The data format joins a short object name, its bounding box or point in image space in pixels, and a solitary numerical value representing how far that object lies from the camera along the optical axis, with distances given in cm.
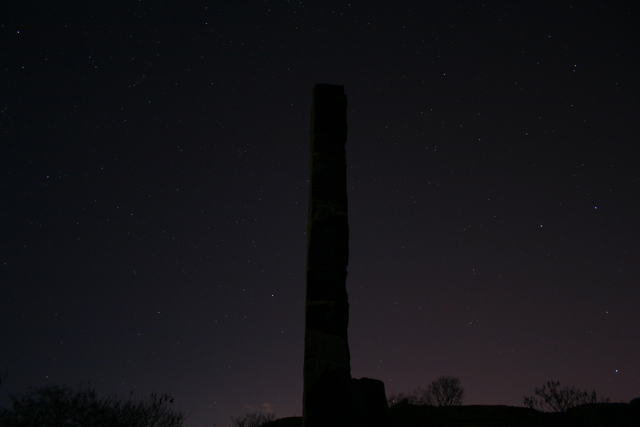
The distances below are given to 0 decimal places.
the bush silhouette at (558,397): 1653
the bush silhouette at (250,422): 2452
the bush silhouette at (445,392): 2695
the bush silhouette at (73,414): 1377
